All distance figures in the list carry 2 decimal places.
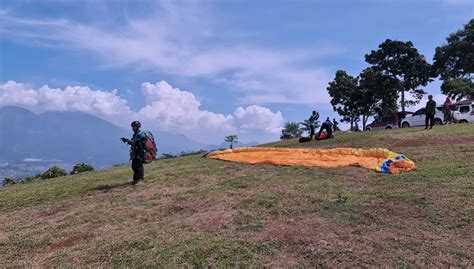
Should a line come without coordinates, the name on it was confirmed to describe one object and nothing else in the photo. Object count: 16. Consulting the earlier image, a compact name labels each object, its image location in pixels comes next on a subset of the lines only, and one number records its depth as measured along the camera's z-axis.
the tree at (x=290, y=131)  52.54
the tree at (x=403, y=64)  35.47
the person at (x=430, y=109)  17.33
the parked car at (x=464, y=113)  22.11
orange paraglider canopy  9.66
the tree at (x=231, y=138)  31.61
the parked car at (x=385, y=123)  28.33
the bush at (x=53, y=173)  19.72
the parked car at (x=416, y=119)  24.65
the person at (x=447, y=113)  21.71
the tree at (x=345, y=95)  41.81
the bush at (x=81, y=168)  20.58
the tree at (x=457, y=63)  33.78
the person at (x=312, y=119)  19.33
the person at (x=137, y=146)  10.00
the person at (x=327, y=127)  19.14
